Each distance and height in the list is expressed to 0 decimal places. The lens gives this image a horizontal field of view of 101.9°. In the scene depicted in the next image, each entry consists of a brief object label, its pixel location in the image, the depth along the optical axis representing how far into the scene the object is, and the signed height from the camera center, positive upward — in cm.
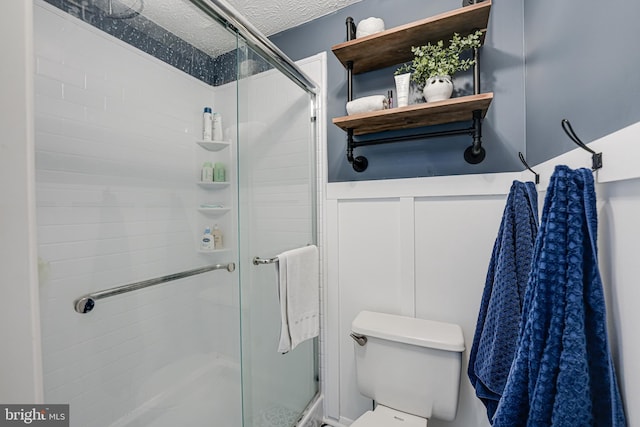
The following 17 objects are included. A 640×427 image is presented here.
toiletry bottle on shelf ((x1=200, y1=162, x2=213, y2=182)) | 131 +21
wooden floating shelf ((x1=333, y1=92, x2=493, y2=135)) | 96 +40
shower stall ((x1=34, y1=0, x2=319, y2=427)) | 94 +2
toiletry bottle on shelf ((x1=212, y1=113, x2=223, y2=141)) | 127 +43
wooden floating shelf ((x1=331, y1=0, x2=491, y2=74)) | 97 +73
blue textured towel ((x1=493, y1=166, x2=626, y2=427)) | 40 -20
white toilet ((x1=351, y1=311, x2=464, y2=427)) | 100 -63
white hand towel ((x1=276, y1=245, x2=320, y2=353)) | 116 -39
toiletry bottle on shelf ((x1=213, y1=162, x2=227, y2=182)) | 127 +21
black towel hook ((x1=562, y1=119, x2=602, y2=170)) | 45 +9
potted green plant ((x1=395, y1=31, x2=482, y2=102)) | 102 +59
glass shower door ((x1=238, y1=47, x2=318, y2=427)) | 115 -3
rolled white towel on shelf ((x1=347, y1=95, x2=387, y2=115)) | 113 +48
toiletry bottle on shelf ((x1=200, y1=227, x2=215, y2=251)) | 133 -14
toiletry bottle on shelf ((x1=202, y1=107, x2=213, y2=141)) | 130 +44
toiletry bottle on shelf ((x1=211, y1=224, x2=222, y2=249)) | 131 -12
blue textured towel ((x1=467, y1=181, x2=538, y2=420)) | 74 -25
